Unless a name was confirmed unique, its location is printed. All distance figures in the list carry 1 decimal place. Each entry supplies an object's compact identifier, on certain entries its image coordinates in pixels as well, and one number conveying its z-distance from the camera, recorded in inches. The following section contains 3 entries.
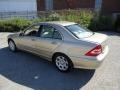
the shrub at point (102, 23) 302.4
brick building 414.5
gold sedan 105.0
